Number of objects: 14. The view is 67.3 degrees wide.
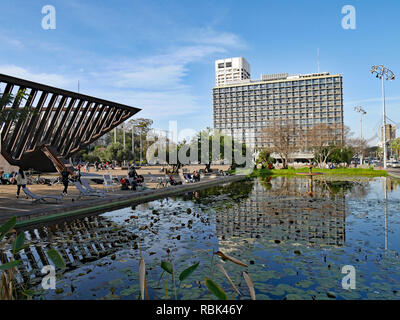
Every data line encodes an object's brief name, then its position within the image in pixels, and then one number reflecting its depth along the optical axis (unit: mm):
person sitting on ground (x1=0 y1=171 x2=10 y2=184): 24634
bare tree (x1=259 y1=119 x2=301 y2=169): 54188
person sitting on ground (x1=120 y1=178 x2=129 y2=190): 19423
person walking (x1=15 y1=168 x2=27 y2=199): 14586
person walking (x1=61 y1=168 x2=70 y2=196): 16000
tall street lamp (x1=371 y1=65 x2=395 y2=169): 39056
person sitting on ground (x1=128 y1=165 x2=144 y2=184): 20688
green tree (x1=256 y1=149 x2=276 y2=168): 62575
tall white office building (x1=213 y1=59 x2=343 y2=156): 137000
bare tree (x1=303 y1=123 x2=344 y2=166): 57094
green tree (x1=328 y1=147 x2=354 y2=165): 58319
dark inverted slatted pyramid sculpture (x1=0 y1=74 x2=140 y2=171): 26828
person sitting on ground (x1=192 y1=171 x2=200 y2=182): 26688
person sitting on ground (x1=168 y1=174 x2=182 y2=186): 22872
